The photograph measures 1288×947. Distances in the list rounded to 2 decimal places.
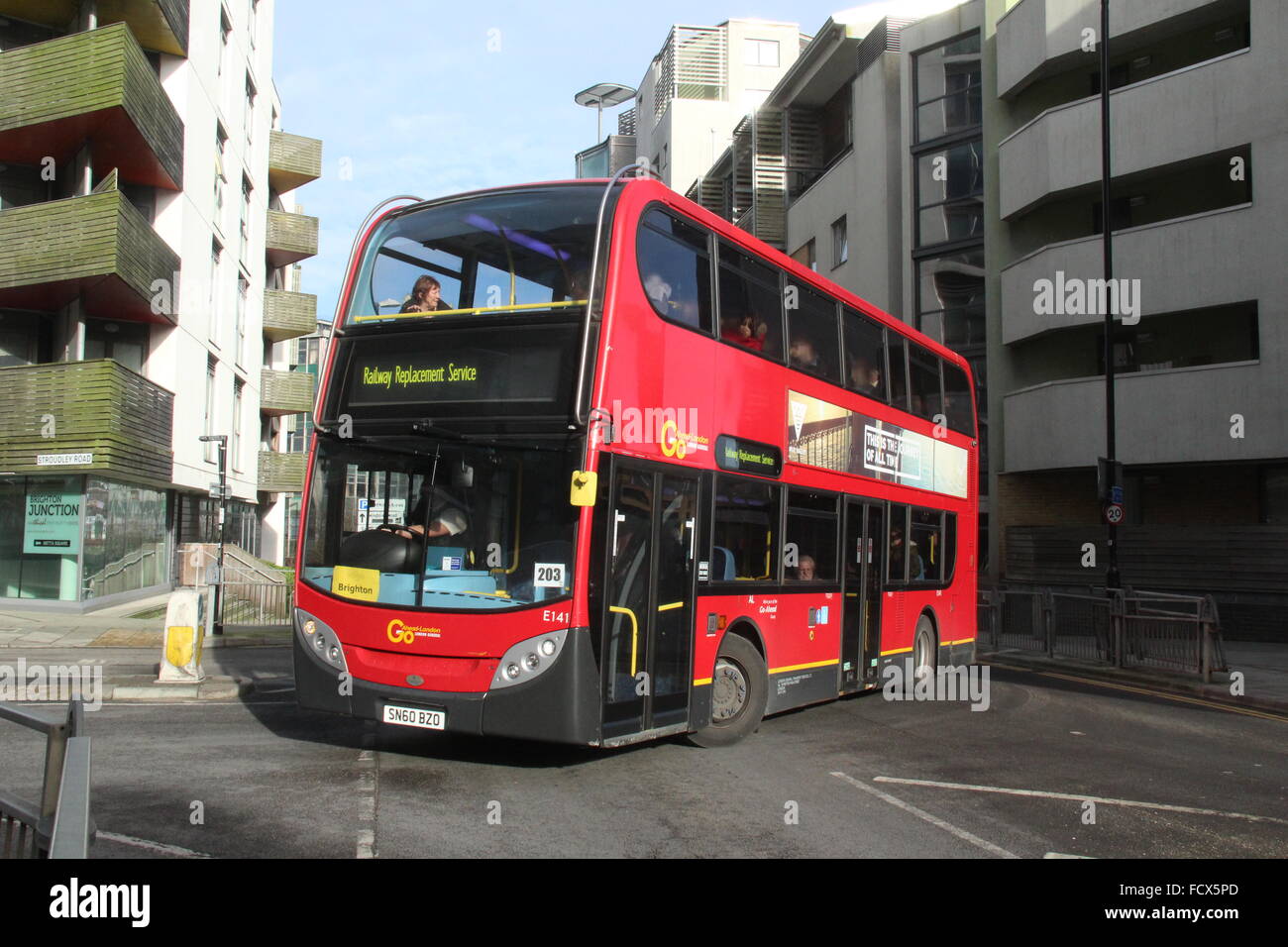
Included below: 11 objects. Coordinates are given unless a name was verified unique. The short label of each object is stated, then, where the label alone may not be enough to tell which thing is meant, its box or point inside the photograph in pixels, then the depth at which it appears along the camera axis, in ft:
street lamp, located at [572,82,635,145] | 236.84
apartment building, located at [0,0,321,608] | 70.13
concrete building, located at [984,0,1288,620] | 81.92
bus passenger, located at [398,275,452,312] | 28.60
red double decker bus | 25.52
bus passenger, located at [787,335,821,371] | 35.60
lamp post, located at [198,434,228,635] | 65.77
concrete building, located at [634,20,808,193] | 192.03
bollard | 40.16
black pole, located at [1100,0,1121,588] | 72.77
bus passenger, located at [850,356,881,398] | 40.19
